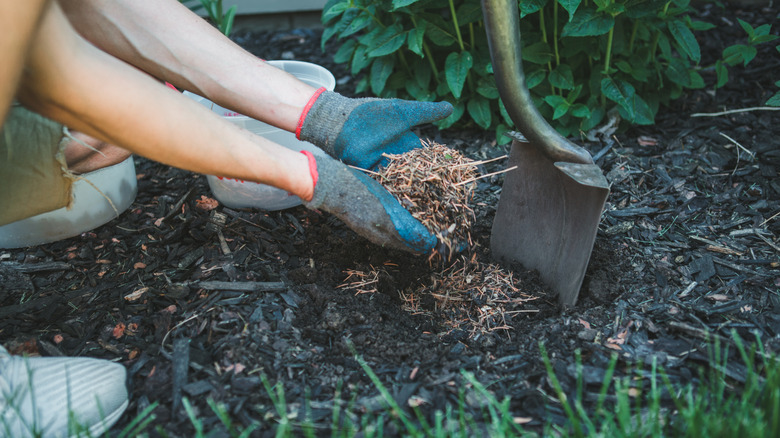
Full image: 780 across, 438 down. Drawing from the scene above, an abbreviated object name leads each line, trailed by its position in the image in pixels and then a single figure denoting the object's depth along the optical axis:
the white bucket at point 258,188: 2.12
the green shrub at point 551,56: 2.31
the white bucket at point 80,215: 2.11
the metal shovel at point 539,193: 1.56
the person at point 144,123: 1.27
